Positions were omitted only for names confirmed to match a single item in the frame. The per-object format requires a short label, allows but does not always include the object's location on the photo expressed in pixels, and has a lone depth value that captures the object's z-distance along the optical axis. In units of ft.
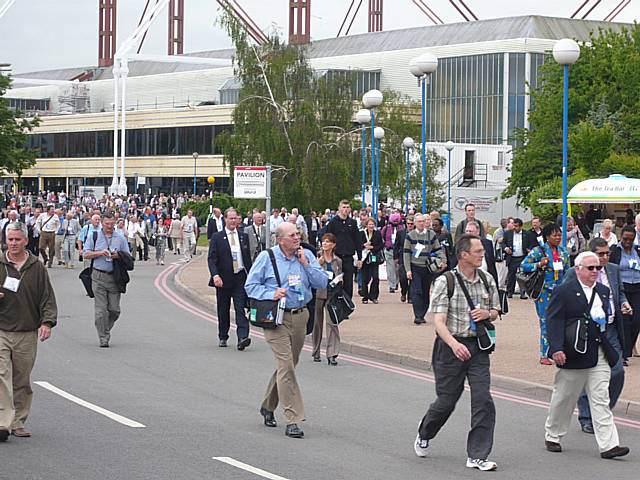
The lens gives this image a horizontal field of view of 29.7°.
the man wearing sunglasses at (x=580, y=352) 31.04
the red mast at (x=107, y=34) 448.24
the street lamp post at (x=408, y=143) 147.84
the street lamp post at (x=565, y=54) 59.31
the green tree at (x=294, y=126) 185.26
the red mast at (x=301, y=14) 377.09
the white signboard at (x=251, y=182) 67.87
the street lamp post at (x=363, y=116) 112.31
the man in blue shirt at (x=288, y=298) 33.27
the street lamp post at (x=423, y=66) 73.20
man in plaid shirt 28.89
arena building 276.62
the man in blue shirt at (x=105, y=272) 54.03
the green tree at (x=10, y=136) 231.50
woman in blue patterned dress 45.68
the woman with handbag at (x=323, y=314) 49.47
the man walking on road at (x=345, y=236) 67.87
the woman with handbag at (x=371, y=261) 77.60
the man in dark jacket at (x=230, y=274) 54.34
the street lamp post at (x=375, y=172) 108.78
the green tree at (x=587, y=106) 172.35
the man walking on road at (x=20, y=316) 32.04
